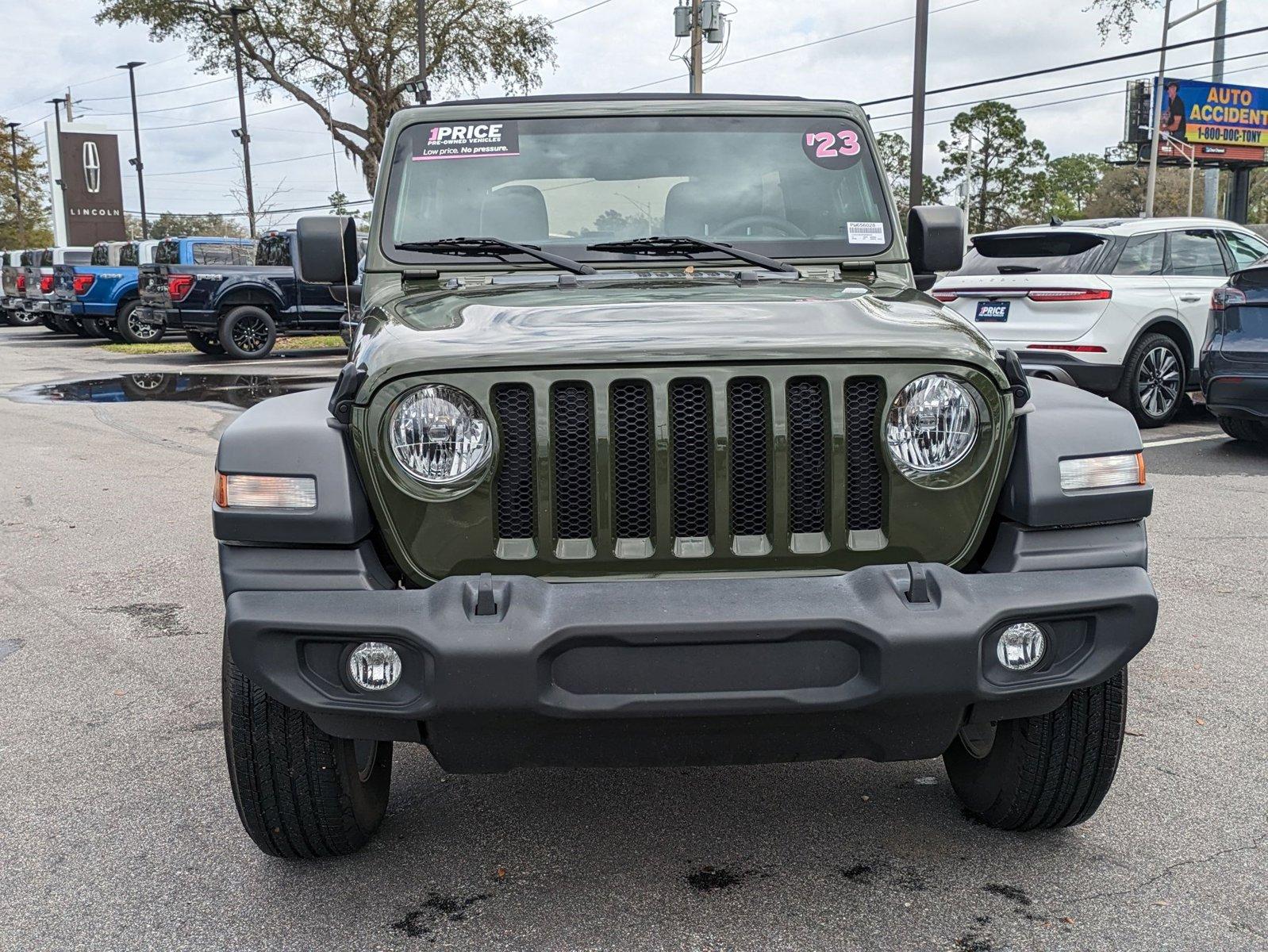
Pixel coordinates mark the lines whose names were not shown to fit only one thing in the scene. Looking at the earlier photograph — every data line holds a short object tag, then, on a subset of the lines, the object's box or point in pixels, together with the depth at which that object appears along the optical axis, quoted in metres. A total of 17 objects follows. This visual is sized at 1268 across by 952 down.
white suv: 9.68
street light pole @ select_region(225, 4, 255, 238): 31.02
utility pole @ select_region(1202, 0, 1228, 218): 33.28
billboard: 41.69
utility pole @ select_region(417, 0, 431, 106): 27.61
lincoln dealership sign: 46.75
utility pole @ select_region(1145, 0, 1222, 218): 33.81
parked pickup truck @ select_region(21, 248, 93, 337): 23.78
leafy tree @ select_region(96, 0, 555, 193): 31.47
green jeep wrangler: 2.37
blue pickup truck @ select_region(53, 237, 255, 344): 22.33
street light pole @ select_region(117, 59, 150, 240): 49.91
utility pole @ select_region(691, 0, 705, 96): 25.44
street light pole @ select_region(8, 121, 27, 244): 61.94
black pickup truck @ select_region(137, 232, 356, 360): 18.81
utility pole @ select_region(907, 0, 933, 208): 17.62
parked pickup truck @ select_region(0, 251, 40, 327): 27.41
